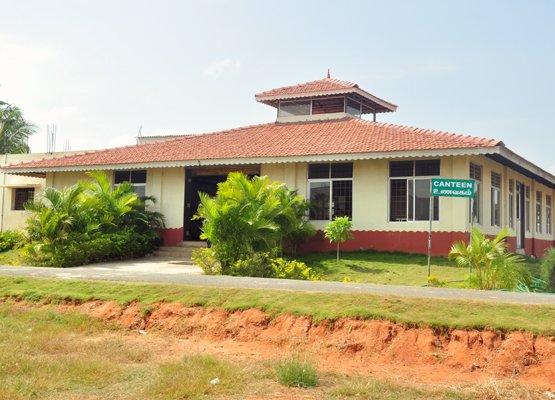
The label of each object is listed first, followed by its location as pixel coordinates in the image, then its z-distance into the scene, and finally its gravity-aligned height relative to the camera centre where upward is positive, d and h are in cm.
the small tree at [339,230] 1802 -4
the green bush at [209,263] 1597 -93
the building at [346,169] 1872 +205
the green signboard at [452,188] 1439 +97
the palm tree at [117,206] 2027 +62
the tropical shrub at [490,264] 1236 -67
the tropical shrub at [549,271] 1310 -81
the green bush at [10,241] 2366 -66
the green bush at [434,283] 1371 -114
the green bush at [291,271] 1528 -105
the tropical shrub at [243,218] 1595 +23
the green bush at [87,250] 1850 -77
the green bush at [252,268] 1535 -99
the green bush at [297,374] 656 -154
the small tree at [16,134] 4175 +620
